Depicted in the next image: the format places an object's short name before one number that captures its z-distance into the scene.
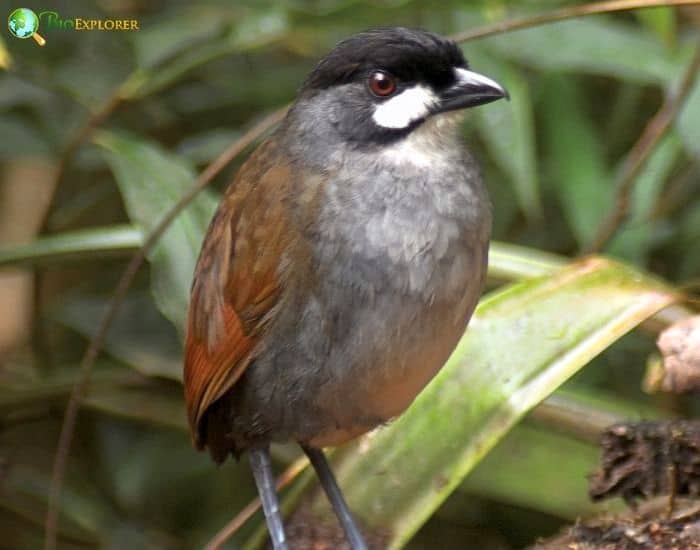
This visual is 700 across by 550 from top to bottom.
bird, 3.57
